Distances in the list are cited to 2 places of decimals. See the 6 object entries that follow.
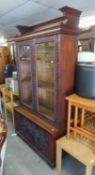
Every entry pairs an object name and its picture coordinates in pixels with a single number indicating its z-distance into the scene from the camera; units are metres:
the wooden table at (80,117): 1.59
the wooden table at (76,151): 1.52
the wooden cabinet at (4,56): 5.45
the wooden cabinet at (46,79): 1.68
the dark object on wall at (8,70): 4.29
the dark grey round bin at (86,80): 1.60
